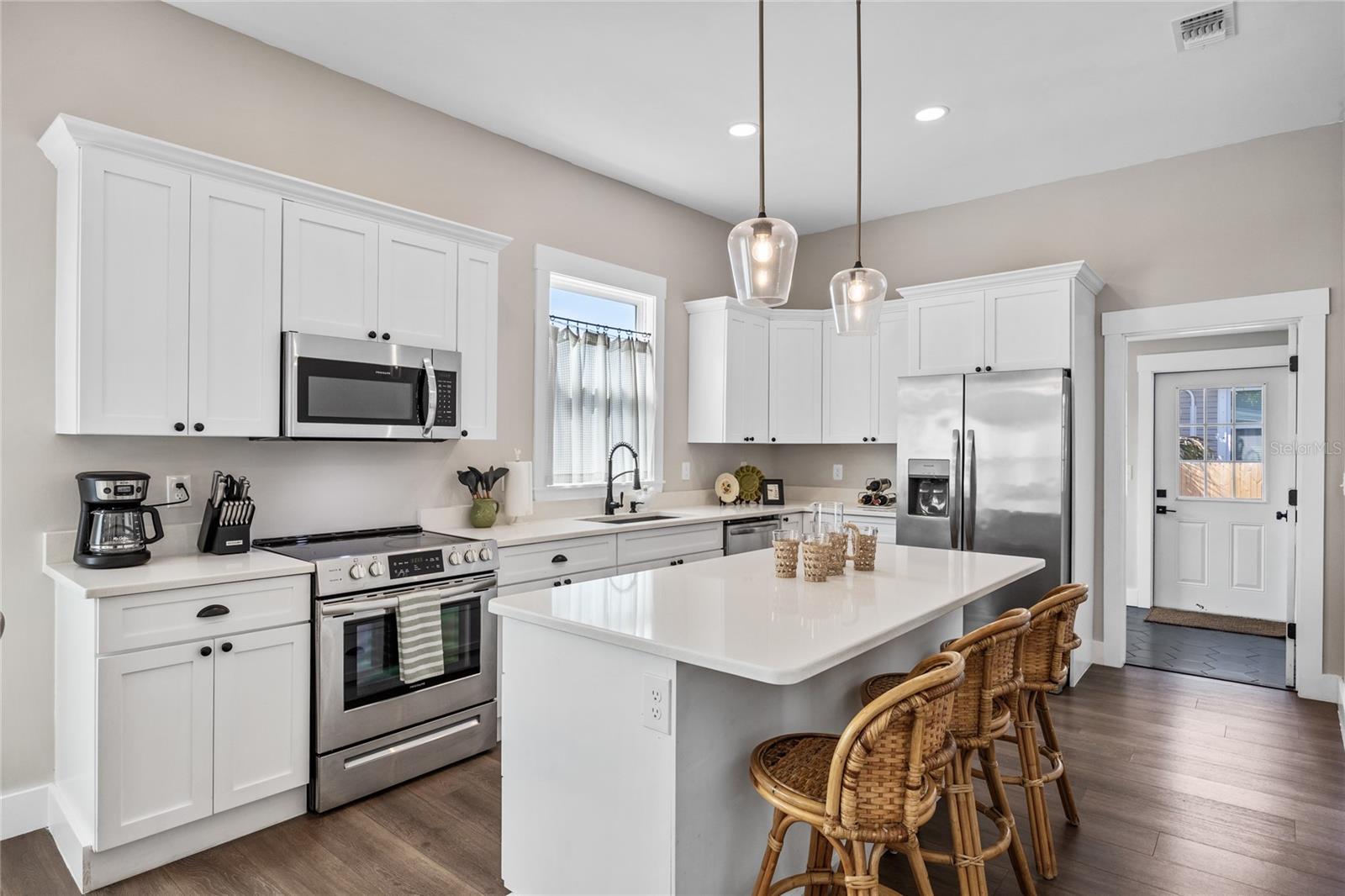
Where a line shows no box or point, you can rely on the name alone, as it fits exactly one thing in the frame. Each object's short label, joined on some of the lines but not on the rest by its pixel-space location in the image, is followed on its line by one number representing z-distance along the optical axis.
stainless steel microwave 2.89
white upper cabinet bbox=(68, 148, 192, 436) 2.42
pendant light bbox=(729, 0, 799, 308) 2.15
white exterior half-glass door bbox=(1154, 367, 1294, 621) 5.70
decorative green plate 5.43
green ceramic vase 3.77
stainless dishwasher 4.73
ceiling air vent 2.96
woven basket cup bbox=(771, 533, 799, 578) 2.47
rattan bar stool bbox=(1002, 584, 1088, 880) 2.33
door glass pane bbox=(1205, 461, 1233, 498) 5.89
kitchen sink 4.38
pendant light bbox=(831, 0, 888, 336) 2.68
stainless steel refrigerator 4.11
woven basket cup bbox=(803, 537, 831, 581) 2.40
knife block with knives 2.79
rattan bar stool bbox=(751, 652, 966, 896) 1.48
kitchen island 1.70
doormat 5.48
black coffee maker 2.48
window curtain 4.45
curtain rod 4.47
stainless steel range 2.71
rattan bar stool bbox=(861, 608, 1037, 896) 1.94
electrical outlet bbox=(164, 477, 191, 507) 2.82
